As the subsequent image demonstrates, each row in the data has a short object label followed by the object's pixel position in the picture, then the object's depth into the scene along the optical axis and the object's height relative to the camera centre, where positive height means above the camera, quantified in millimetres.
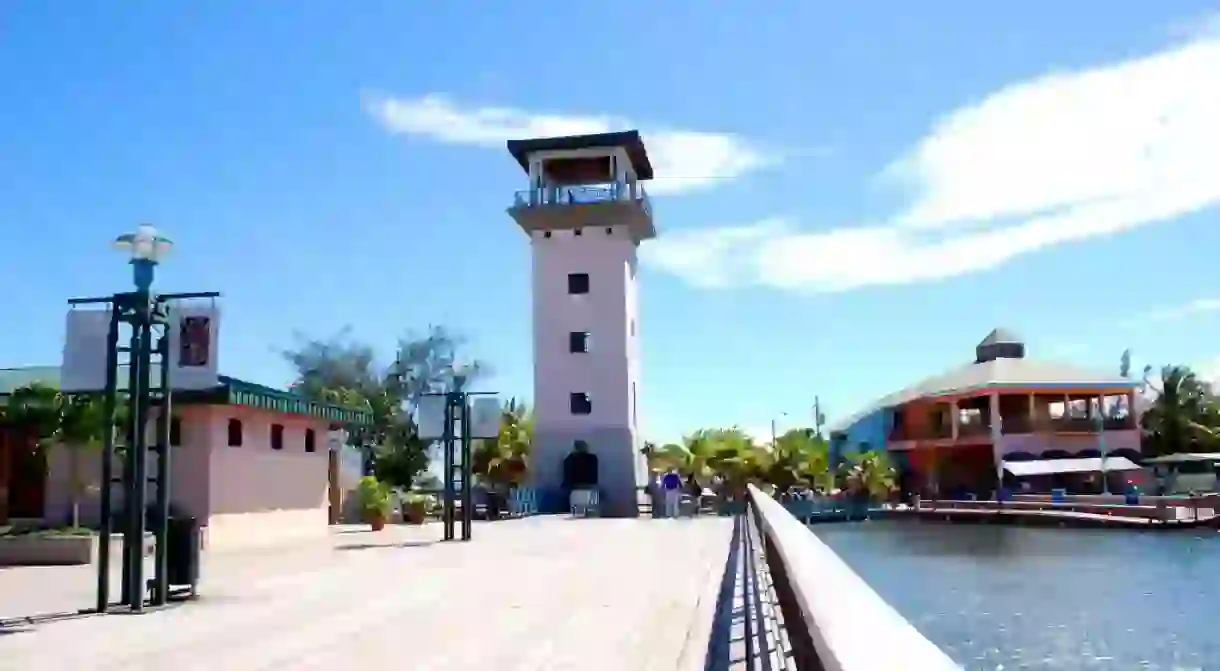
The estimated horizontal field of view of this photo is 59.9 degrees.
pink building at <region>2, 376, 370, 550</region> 18922 -114
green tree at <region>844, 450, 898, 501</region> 52938 -1349
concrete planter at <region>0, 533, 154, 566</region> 15812 -1276
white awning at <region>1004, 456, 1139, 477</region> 48312 -799
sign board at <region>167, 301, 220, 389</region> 10578 +1208
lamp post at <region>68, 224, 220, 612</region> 9766 +574
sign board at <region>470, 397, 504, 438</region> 22734 +879
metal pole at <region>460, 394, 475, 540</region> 20562 -314
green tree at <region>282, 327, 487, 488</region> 46812 +3422
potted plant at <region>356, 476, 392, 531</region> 25344 -1011
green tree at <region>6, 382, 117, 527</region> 17953 +800
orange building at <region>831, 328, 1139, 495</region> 50562 +1403
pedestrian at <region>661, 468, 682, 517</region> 29891 -1075
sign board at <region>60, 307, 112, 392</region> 10305 +1100
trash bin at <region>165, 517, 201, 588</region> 10406 -888
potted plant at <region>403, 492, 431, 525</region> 29172 -1396
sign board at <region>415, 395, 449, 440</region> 21594 +829
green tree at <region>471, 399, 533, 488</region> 41812 +2
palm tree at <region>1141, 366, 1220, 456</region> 56594 +1683
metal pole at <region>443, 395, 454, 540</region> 20719 -252
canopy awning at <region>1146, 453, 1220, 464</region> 47656 -498
